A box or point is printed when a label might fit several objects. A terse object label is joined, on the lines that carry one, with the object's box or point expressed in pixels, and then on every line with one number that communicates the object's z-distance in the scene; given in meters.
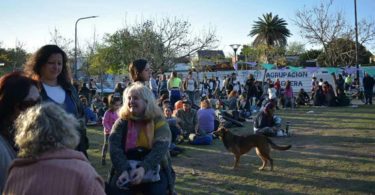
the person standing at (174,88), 15.02
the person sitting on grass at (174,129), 9.38
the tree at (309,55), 59.79
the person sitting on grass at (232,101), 16.80
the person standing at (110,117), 8.25
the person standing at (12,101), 2.44
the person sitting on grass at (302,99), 22.42
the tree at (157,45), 29.89
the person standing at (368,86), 21.16
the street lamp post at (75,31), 32.66
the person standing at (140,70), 4.44
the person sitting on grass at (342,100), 21.11
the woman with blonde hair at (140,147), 3.32
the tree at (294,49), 71.98
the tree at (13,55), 44.78
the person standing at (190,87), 16.83
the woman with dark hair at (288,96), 20.83
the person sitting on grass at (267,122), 11.20
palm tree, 62.06
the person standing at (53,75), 3.64
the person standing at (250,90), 18.10
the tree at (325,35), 37.19
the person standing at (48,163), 1.90
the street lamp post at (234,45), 31.09
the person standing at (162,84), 18.36
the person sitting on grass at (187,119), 11.03
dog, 7.88
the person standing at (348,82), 27.36
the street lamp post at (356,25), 30.94
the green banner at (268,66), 34.07
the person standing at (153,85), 12.29
